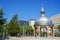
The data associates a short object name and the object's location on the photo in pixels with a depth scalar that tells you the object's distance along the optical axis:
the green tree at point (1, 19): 16.72
